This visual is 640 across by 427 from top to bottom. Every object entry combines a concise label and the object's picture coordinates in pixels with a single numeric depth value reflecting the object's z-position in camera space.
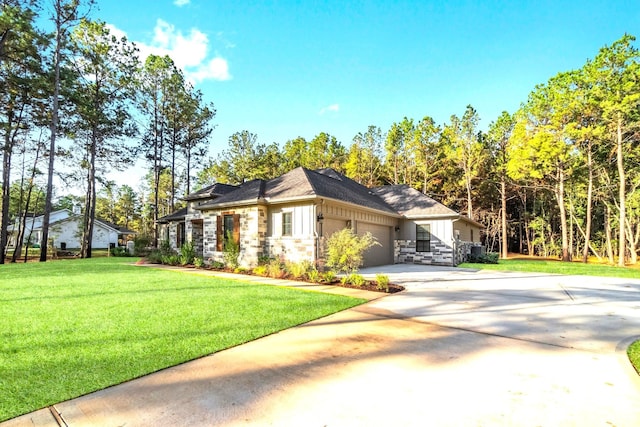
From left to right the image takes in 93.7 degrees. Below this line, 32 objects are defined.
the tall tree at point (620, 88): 15.77
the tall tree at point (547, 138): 18.02
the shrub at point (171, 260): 13.67
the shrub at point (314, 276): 8.67
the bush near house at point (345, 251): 8.34
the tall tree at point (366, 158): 27.62
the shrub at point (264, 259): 11.13
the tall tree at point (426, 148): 24.64
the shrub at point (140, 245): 21.70
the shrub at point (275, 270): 9.62
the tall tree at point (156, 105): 21.30
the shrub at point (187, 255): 13.22
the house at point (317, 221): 10.75
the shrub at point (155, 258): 14.91
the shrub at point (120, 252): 22.15
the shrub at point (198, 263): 12.24
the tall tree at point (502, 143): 22.67
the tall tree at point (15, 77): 13.43
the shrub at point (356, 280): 7.93
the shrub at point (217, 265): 11.99
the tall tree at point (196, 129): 23.47
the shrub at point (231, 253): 11.69
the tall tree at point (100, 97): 18.22
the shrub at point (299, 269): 9.35
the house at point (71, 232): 32.47
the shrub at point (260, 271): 10.26
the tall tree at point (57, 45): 15.72
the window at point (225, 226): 12.21
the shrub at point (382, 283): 7.41
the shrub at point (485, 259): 16.89
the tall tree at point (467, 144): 21.91
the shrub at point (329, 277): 8.49
